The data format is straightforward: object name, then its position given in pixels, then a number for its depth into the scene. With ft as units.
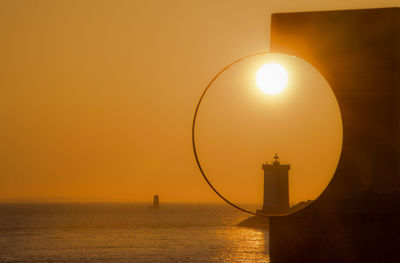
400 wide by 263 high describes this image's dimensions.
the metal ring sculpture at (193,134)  34.78
